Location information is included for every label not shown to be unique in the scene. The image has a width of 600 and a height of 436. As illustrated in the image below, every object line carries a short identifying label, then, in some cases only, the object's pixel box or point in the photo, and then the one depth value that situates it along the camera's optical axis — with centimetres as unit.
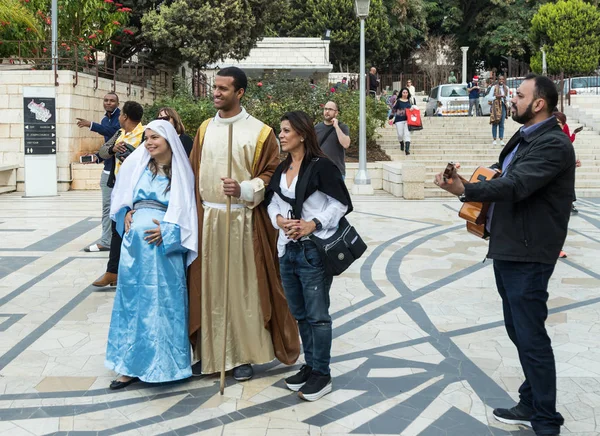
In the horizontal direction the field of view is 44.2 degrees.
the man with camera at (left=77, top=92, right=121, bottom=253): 785
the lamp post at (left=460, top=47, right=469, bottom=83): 3947
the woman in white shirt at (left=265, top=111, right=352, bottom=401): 418
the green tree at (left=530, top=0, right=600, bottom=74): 3428
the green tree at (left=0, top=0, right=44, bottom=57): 1745
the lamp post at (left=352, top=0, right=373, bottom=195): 1436
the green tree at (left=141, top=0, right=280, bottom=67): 1964
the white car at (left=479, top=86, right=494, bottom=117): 2444
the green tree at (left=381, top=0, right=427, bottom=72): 3959
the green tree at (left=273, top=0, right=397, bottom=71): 3669
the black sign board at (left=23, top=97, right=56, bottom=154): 1473
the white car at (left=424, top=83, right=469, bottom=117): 2616
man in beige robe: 450
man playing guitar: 363
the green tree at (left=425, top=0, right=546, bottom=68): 4022
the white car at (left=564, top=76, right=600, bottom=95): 2650
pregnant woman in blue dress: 434
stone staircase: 1628
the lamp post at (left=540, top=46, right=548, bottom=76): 3485
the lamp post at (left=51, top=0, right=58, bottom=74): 1586
